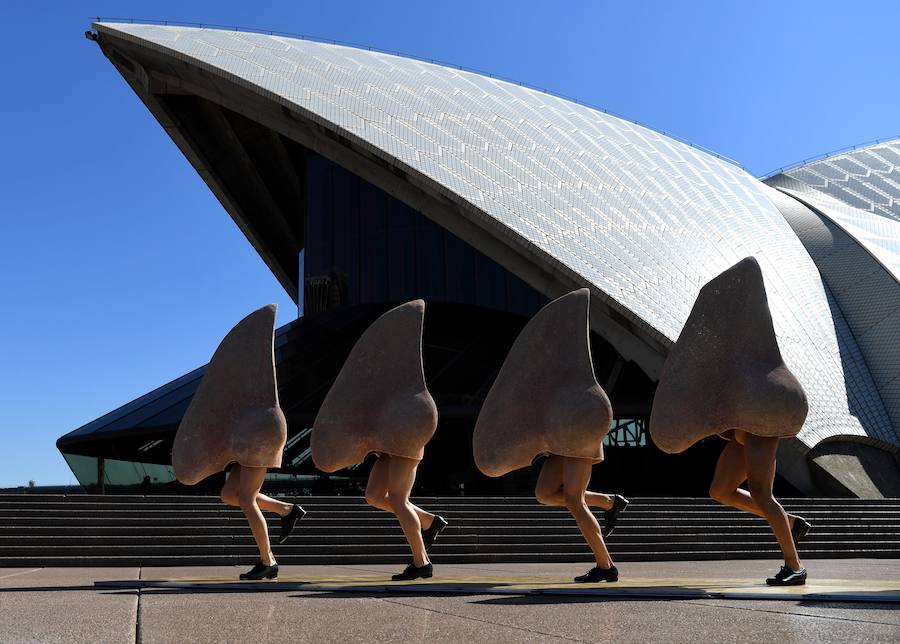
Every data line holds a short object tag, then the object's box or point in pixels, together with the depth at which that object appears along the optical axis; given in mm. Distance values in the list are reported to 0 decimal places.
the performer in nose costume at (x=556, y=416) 6977
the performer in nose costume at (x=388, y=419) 7418
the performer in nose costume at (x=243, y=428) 7570
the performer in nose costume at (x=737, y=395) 6598
